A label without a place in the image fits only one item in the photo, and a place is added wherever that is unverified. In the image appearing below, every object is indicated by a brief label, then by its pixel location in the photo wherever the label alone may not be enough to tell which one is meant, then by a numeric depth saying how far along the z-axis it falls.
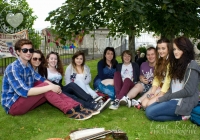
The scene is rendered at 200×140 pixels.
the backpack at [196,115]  3.72
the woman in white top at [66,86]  4.49
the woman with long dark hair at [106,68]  5.93
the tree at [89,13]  4.20
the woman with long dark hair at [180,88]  3.74
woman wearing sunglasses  4.79
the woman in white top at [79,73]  5.40
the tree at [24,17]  14.48
